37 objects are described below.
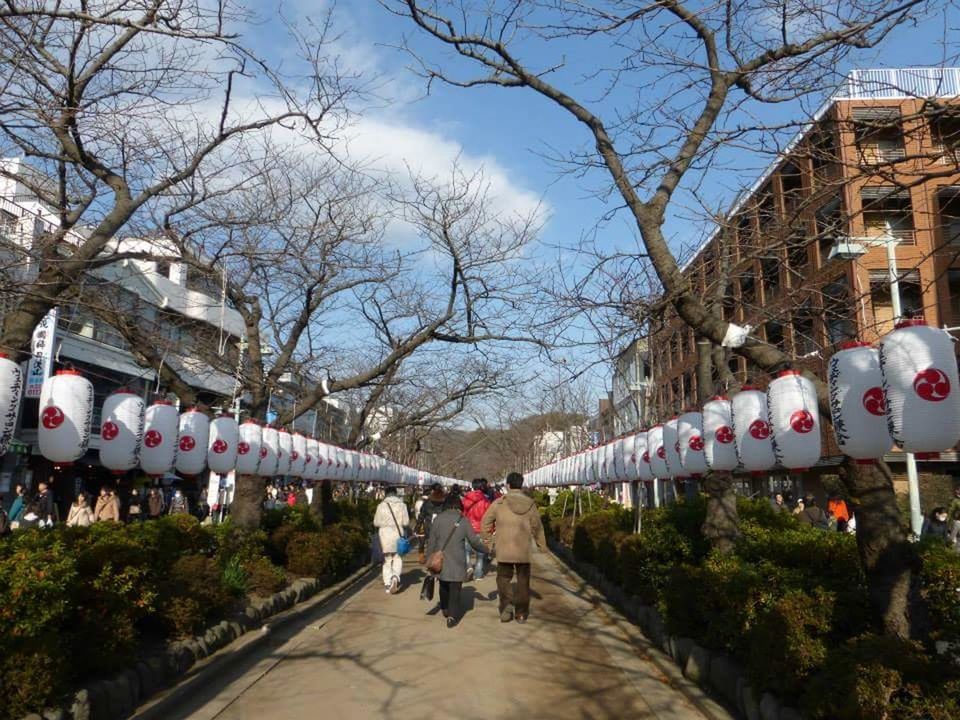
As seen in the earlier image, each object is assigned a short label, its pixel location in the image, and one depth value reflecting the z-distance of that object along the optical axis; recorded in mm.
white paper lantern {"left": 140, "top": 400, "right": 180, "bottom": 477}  8648
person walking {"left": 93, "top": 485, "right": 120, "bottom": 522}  17531
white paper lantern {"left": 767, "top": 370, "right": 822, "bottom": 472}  6824
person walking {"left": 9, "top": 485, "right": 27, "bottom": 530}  17438
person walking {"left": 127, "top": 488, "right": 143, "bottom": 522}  22875
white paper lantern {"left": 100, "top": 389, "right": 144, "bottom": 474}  7984
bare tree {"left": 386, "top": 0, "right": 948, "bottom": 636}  5828
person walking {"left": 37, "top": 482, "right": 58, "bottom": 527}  16714
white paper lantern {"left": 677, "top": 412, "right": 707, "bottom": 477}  10023
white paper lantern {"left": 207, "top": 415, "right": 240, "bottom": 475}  10648
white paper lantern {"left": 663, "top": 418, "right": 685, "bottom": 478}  10898
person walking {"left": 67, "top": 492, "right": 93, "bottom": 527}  17228
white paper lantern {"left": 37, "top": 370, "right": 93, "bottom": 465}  6961
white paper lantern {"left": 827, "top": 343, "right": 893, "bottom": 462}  5605
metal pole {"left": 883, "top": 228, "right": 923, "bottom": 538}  17516
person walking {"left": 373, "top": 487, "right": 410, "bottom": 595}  13047
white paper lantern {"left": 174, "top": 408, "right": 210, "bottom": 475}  9602
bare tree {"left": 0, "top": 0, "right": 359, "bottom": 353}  6637
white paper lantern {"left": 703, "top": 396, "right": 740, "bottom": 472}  8883
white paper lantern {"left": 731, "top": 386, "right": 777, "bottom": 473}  7809
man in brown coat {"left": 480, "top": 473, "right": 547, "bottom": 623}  10281
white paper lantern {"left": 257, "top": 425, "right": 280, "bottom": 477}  12500
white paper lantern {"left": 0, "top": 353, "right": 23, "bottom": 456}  6125
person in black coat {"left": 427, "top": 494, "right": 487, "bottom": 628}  10125
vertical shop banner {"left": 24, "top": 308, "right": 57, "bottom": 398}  23812
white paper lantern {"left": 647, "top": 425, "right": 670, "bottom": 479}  12080
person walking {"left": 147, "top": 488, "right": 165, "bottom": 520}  22441
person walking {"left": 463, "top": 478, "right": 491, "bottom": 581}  15656
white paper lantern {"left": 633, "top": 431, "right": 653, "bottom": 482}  13092
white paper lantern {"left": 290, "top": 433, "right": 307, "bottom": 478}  14616
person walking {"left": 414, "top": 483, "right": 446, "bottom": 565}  13145
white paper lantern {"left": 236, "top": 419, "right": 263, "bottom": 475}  11867
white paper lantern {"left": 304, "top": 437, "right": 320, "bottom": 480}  15820
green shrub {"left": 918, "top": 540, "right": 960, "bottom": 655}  6191
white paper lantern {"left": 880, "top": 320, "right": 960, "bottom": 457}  4965
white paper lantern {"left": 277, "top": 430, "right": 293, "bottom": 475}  13475
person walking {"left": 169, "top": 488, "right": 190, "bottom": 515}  26609
